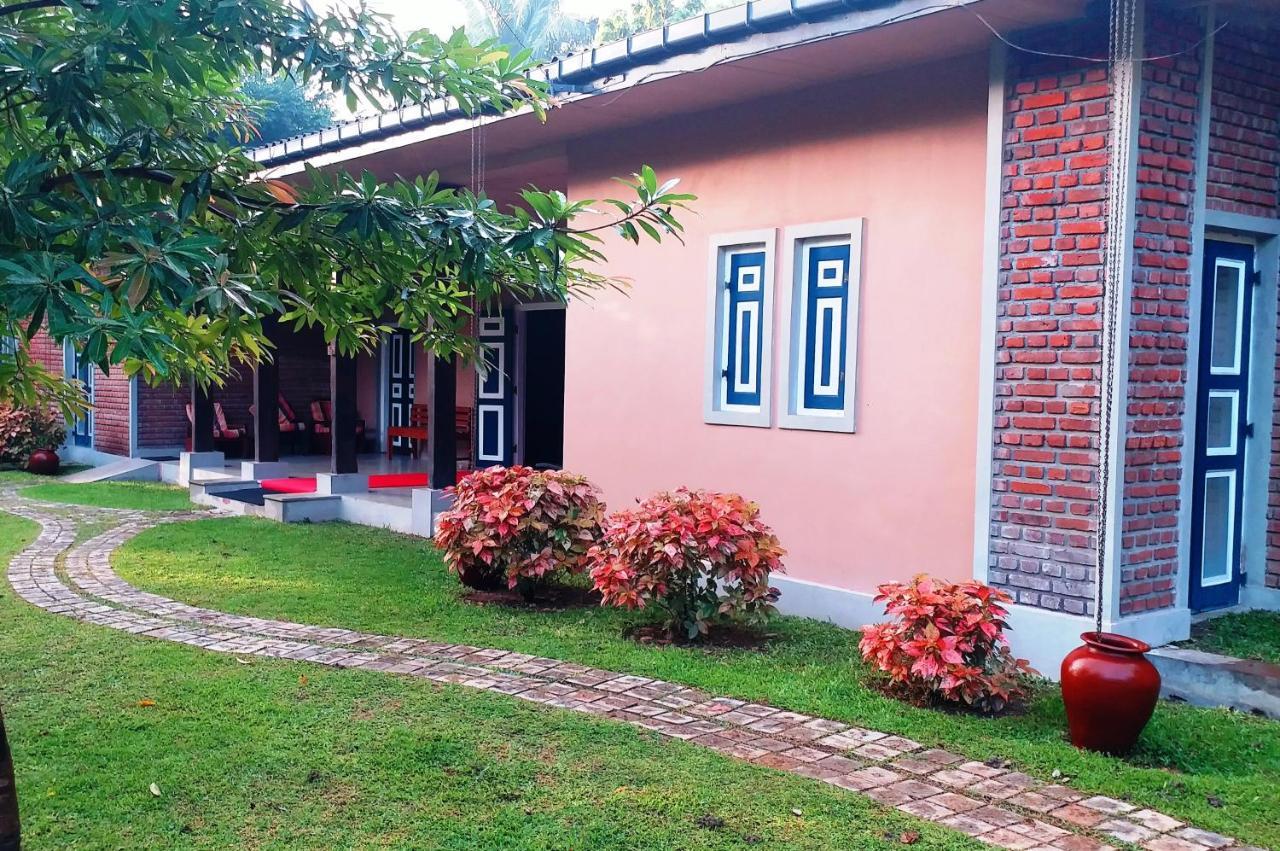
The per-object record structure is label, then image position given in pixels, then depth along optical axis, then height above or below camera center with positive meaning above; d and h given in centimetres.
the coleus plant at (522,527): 770 -97
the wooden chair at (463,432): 1622 -64
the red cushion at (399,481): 1361 -116
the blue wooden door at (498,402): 1409 -17
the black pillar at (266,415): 1469 -40
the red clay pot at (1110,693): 479 -127
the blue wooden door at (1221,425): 652 -13
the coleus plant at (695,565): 668 -104
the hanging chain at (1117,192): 569 +108
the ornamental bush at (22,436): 1783 -89
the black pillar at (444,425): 1140 -39
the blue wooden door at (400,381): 1769 +10
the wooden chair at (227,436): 1720 -80
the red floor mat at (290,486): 1345 -123
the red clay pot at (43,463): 1716 -127
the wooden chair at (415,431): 1616 -64
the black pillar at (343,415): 1277 -33
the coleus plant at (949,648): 540 -126
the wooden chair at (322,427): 1841 -68
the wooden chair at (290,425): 1803 -64
